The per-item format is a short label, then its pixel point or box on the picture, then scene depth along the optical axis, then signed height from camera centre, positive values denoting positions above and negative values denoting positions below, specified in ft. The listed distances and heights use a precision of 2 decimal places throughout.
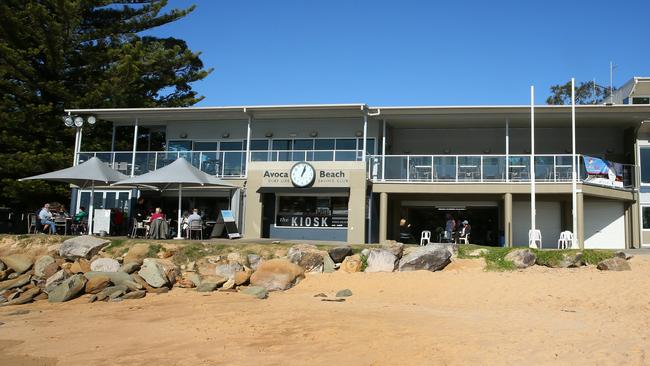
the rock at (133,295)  47.42 -6.67
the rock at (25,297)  48.06 -7.35
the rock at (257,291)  45.27 -5.91
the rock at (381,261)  51.70 -3.45
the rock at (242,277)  49.73 -5.14
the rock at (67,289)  47.85 -6.51
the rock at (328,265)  52.70 -4.04
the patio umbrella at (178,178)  60.70 +4.18
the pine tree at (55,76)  88.02 +22.46
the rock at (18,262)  57.57 -5.21
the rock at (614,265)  48.52 -2.90
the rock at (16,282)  52.66 -6.73
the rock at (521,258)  50.67 -2.69
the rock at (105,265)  54.54 -4.91
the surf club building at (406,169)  67.46 +6.70
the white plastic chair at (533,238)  58.85 -1.03
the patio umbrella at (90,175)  63.87 +4.37
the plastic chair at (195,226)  64.39 -0.99
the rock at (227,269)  52.90 -4.74
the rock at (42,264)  55.49 -5.18
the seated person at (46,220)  66.23 -0.89
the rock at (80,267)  55.42 -5.22
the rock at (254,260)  54.49 -3.97
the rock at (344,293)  44.79 -5.61
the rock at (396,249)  52.54 -2.35
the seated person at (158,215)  64.56 +0.09
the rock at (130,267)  53.21 -4.91
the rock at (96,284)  49.14 -6.11
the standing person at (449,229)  68.74 -0.43
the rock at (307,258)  52.90 -3.46
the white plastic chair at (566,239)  63.88 -1.13
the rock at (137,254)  56.23 -3.85
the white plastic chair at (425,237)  68.50 -1.50
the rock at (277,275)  48.32 -4.77
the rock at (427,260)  50.98 -3.22
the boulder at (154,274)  50.05 -5.18
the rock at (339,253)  53.67 -2.94
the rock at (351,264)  52.39 -3.92
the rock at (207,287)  48.79 -5.96
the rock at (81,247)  58.44 -3.50
